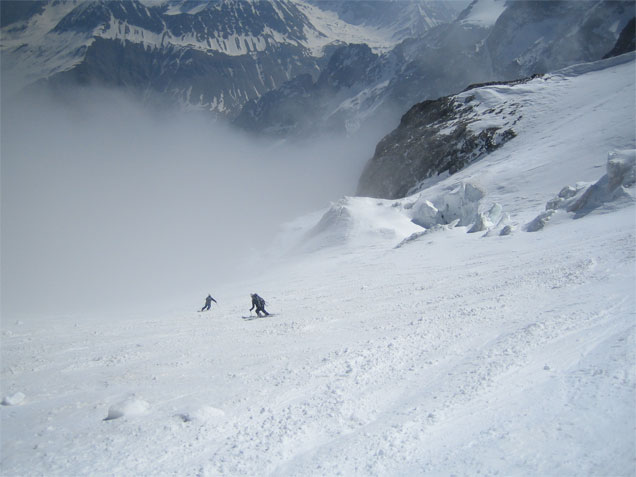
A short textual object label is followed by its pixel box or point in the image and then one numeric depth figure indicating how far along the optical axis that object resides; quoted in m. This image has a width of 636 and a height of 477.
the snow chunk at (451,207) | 32.84
